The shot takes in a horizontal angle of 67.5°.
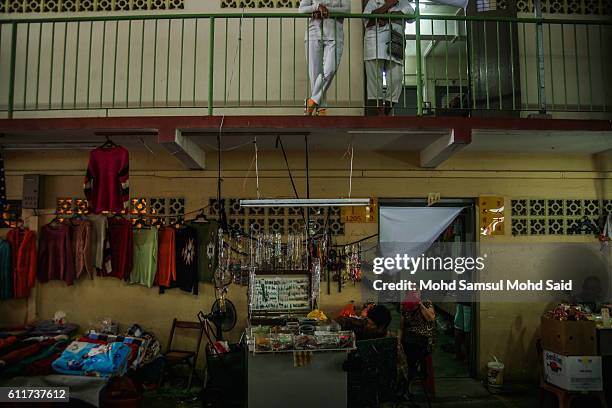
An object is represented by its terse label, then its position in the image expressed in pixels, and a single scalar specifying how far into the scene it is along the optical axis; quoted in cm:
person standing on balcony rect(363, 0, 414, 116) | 647
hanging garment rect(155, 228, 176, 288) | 697
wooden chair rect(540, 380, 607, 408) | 573
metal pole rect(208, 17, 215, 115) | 589
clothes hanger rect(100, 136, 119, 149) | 631
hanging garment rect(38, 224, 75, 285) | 697
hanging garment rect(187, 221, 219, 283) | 704
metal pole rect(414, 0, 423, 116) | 584
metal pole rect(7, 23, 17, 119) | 613
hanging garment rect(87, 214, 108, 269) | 691
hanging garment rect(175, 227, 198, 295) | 700
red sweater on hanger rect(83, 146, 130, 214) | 621
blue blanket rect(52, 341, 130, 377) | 557
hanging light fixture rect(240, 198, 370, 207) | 545
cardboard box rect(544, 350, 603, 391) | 573
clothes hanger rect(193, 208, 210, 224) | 713
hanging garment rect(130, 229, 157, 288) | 700
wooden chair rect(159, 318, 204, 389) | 666
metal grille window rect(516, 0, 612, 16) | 761
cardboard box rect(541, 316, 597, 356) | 584
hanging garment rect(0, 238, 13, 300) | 690
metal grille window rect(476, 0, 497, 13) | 680
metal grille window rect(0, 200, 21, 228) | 732
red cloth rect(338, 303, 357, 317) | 658
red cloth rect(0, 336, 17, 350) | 578
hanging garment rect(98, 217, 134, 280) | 695
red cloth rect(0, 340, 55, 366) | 552
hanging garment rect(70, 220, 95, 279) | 695
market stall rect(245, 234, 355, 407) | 492
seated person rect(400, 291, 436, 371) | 603
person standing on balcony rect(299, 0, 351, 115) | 620
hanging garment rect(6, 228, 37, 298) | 695
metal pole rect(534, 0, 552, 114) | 624
